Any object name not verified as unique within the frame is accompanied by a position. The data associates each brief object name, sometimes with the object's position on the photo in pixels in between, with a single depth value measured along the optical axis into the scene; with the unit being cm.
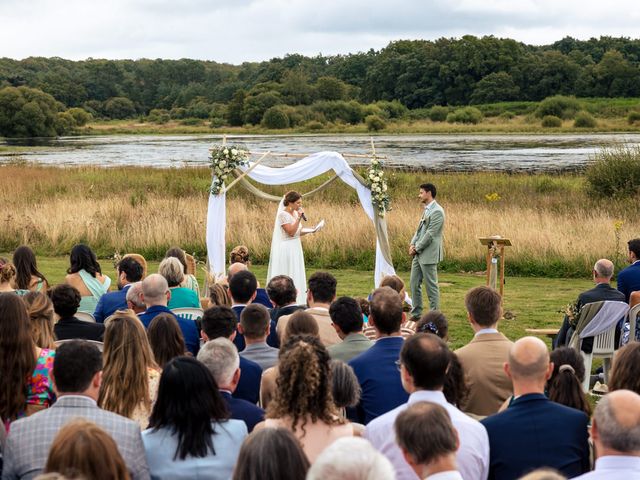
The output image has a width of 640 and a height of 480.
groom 1286
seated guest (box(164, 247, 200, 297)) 991
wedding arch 1409
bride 1335
